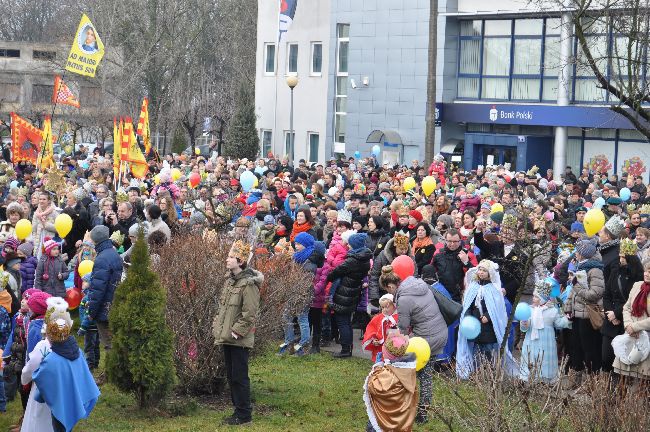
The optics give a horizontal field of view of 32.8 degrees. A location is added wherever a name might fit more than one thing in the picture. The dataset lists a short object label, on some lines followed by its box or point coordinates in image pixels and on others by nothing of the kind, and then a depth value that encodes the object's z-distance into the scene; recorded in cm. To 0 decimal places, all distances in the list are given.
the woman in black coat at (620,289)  1158
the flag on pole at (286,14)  4322
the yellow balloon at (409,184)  2254
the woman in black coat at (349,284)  1401
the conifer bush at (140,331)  1040
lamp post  3447
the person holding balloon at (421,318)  1084
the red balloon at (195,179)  2398
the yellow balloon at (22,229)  1555
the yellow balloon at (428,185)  2156
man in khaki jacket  1041
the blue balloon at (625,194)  2238
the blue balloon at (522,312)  1248
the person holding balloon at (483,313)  1221
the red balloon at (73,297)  1453
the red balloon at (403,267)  1183
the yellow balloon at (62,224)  1655
